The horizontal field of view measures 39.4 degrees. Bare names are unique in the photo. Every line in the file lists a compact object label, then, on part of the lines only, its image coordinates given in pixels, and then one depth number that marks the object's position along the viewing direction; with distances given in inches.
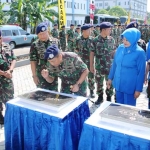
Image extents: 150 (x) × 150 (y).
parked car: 525.1
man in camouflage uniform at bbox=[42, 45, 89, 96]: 97.7
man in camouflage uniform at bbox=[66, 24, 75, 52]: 378.1
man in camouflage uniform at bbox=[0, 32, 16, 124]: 126.3
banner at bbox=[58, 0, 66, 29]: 270.7
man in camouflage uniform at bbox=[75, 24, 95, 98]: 179.6
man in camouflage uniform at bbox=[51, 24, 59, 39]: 431.8
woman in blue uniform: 95.8
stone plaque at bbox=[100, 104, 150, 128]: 66.9
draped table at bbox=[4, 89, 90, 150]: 75.5
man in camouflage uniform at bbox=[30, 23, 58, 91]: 118.5
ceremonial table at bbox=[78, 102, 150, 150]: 62.0
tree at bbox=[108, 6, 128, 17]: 2453.6
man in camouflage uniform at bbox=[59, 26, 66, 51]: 405.9
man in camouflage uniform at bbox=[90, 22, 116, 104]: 153.3
